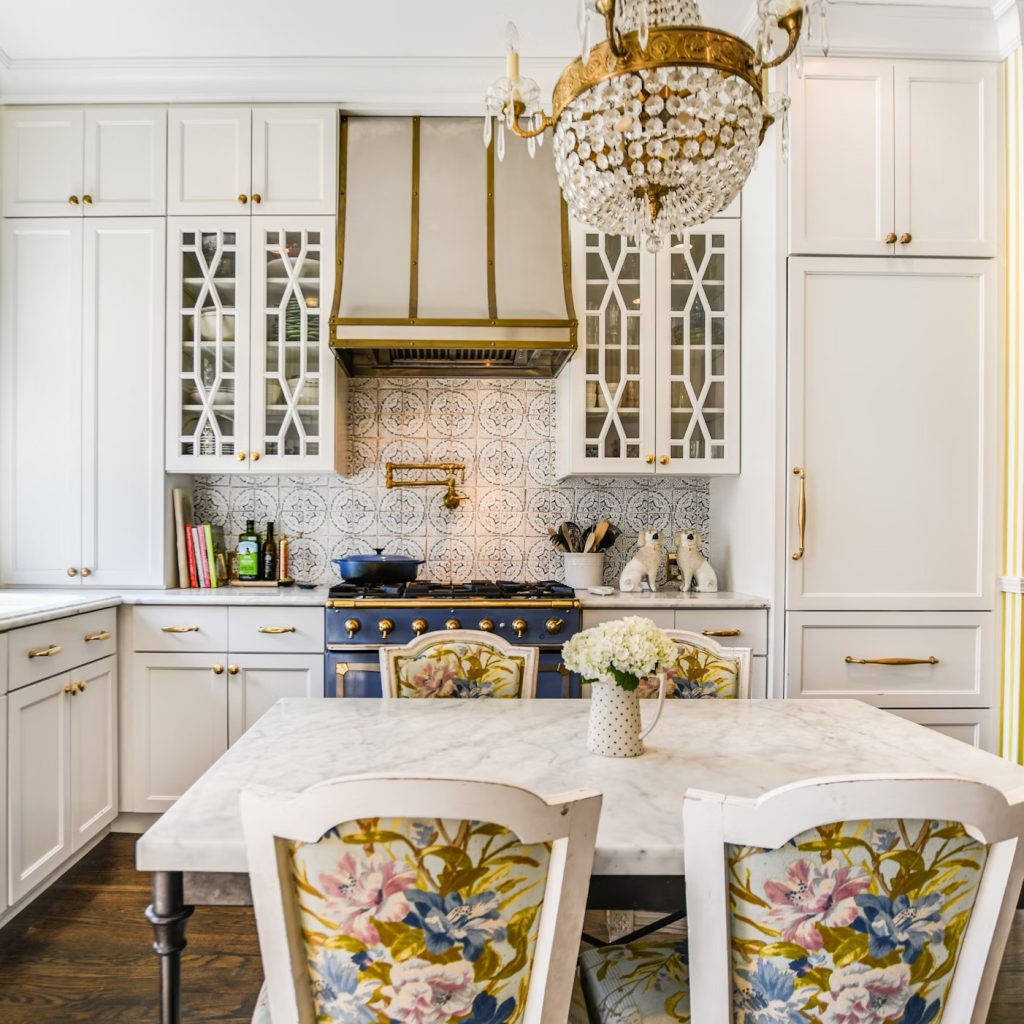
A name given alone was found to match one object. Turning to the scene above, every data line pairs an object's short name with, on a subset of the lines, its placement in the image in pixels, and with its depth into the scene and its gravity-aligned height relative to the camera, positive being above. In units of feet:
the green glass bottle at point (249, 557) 11.26 -0.65
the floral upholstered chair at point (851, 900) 2.98 -1.52
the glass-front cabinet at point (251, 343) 10.50 +2.20
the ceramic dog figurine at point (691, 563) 10.93 -0.69
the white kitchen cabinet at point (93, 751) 8.91 -2.79
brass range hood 10.30 +3.51
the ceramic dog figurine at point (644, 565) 10.91 -0.71
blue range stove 9.67 -1.38
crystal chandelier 4.67 +2.48
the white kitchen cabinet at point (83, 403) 10.33 +1.38
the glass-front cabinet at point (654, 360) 10.68 +2.04
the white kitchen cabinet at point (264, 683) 9.83 -2.12
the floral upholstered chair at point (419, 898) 2.92 -1.49
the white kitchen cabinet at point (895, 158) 9.48 +4.24
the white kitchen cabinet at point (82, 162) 10.39 +4.51
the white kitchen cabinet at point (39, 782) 7.75 -2.79
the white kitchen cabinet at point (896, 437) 9.48 +0.92
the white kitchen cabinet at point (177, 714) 9.82 -2.50
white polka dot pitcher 5.00 -1.33
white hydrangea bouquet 4.83 -0.95
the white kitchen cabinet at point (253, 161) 10.46 +4.59
